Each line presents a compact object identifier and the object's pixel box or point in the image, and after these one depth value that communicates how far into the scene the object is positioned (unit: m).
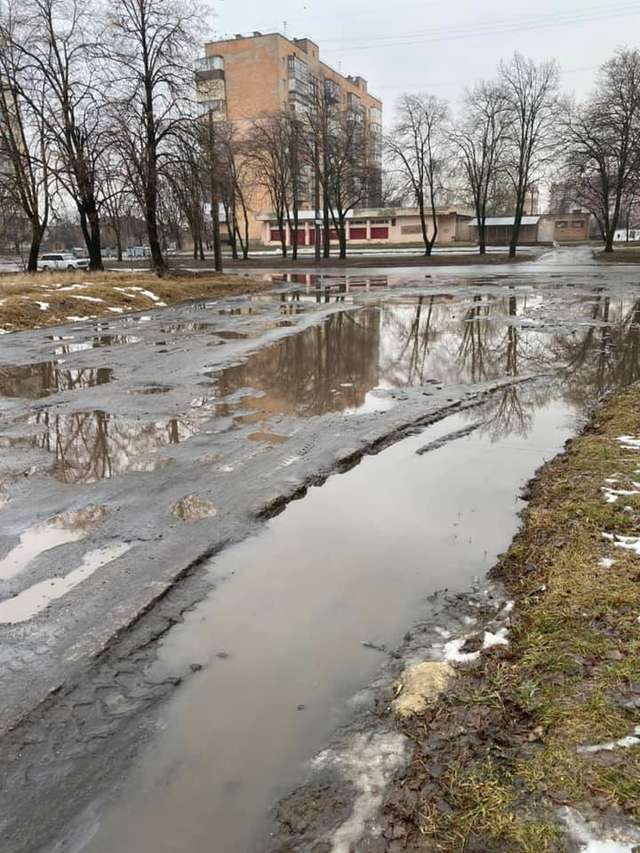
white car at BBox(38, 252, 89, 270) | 54.61
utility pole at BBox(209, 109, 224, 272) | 28.64
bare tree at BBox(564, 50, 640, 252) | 43.91
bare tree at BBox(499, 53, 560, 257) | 50.78
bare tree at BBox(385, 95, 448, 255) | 55.62
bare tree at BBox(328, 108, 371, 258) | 52.44
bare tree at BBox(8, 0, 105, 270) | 27.97
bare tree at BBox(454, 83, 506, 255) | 52.31
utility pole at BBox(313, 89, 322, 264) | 52.48
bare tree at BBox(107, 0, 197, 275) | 27.11
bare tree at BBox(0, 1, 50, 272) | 27.58
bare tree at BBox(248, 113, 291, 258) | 55.02
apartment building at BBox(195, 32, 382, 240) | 82.06
